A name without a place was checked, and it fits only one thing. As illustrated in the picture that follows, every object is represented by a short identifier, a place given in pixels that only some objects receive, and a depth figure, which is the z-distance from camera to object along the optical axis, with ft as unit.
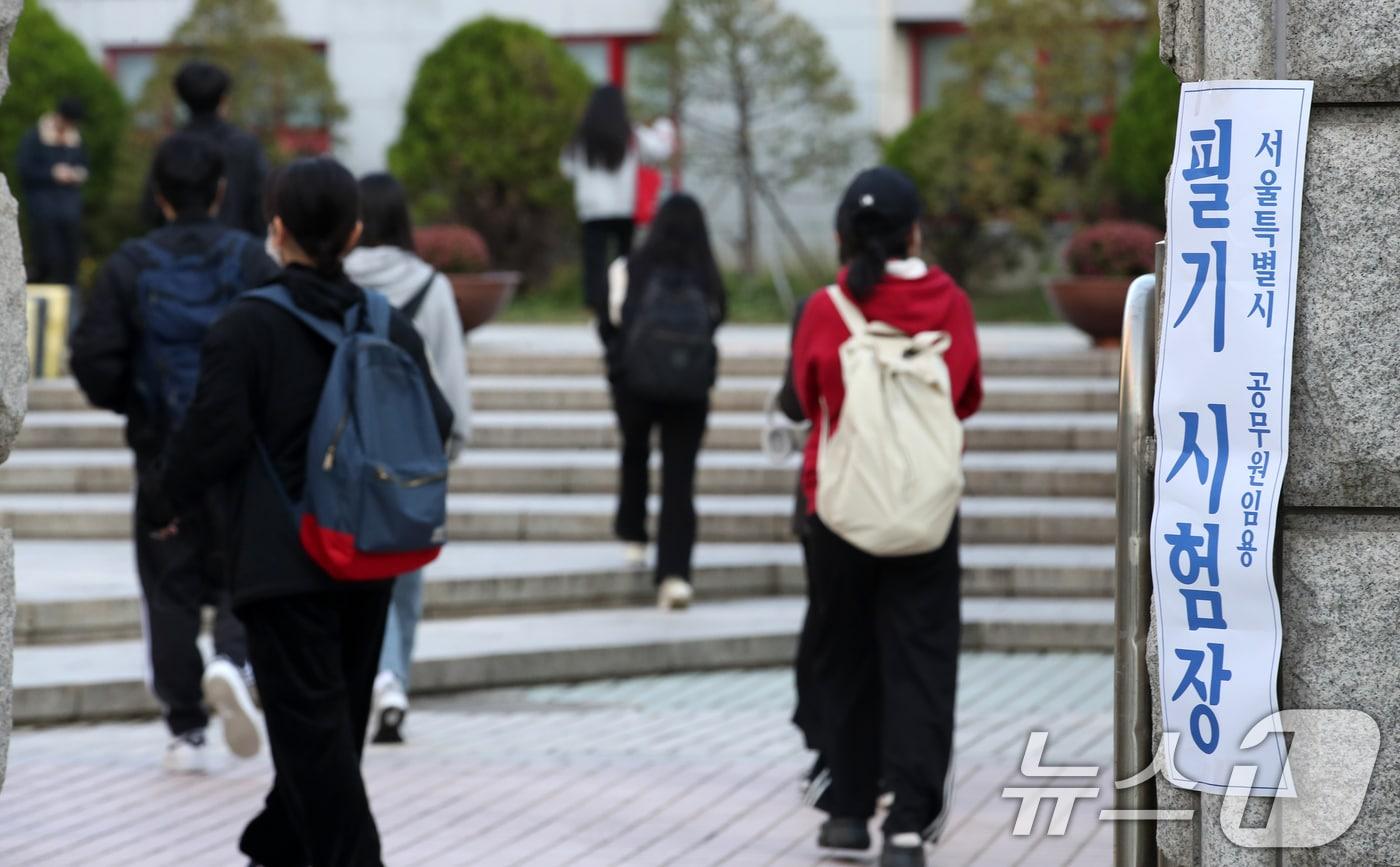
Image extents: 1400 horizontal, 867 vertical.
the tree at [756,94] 141.69
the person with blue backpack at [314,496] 32.37
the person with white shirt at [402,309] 48.85
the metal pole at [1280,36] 25.07
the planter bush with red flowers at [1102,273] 93.20
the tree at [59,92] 140.56
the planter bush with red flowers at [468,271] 98.53
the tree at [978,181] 128.67
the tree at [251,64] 146.72
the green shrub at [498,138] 140.67
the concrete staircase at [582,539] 59.72
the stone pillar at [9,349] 25.98
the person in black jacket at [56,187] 117.29
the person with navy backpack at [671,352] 62.49
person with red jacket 38.93
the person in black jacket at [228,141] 60.44
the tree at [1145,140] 121.29
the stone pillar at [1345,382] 24.98
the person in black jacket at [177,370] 44.88
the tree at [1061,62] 132.77
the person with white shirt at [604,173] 104.01
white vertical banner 24.84
